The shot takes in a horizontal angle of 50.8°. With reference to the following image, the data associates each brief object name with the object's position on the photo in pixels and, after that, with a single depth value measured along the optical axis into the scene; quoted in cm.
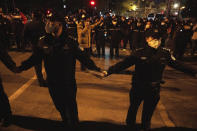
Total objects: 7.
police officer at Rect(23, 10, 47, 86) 551
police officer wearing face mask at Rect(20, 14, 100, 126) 293
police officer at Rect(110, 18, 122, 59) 998
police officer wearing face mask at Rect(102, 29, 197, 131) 320
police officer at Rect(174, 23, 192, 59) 1038
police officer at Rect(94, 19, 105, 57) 1017
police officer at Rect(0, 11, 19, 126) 359
